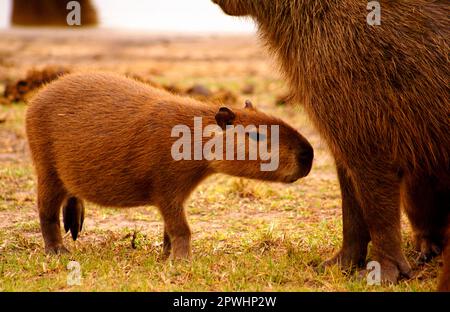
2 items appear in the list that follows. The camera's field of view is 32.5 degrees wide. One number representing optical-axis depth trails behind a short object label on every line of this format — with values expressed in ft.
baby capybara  17.72
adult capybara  15.39
